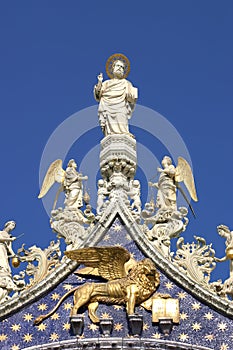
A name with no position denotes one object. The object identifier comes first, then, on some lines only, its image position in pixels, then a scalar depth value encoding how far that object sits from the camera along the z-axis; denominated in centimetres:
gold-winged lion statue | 2189
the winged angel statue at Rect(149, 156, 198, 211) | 2350
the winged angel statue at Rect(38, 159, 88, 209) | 2369
